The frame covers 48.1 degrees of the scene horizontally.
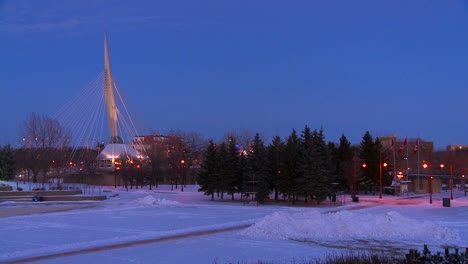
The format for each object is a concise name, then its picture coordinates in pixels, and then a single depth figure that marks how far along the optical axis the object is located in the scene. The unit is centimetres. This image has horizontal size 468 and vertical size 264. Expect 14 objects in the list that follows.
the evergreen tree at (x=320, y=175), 4647
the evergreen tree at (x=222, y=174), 5122
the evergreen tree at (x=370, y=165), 6444
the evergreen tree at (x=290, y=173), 4769
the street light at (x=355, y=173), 5329
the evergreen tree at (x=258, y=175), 4781
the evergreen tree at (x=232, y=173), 5141
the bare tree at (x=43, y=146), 7000
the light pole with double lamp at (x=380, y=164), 5732
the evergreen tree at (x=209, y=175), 5212
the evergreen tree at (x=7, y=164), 6625
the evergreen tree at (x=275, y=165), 4944
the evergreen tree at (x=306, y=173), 4650
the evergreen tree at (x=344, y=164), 5919
